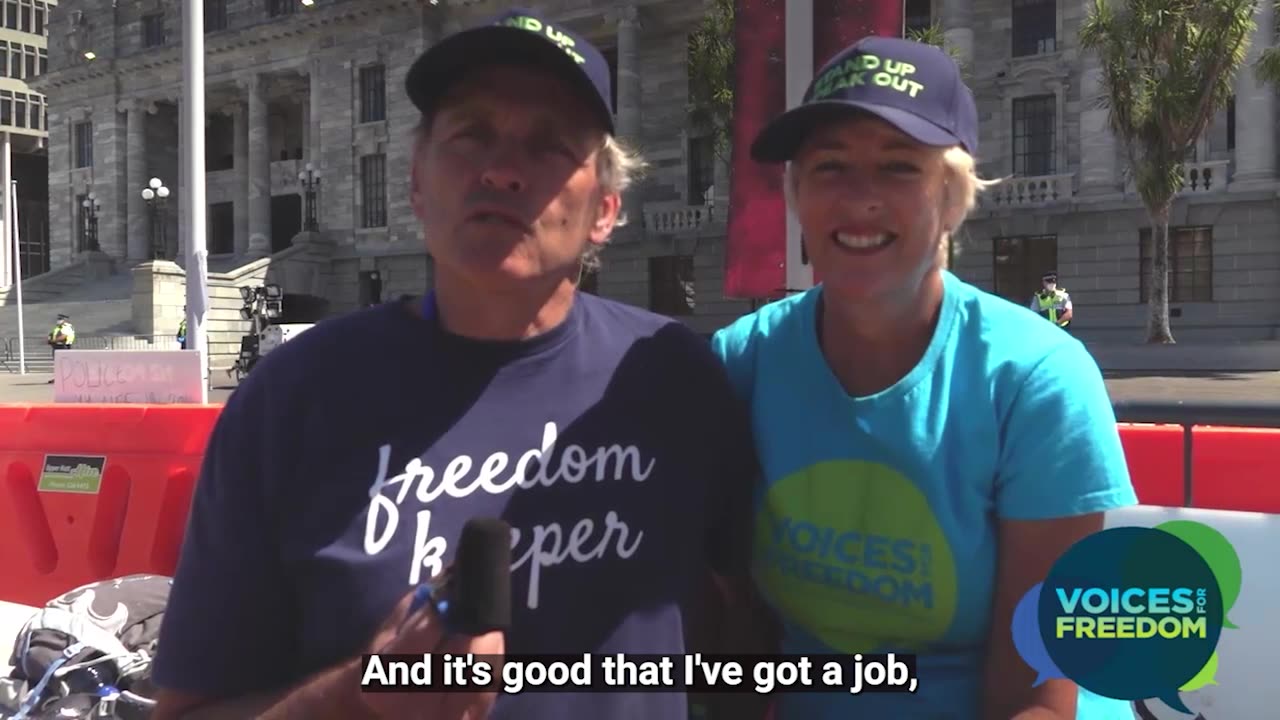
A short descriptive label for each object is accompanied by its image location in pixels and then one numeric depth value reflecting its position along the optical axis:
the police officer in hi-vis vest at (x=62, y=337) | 30.58
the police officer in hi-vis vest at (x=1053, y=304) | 18.59
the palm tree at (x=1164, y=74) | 22.22
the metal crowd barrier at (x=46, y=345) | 32.97
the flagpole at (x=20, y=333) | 31.88
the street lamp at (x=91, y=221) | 46.53
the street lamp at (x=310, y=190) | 41.12
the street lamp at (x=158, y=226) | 44.20
